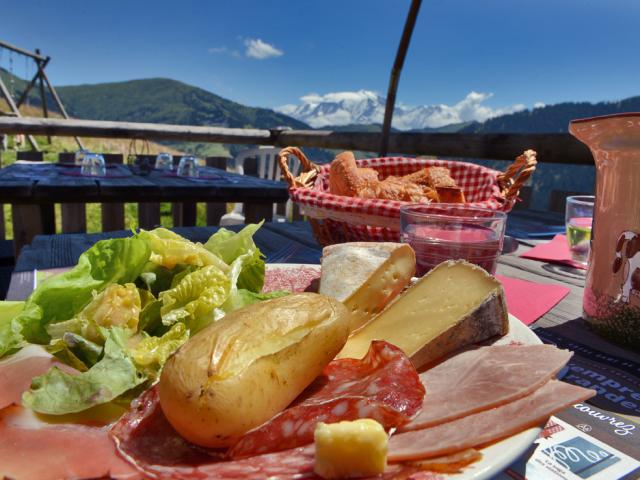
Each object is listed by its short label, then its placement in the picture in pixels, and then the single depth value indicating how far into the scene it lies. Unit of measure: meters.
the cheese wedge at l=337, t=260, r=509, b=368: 0.23
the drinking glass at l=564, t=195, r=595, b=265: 0.50
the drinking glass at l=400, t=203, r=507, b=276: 0.37
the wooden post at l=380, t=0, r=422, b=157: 0.98
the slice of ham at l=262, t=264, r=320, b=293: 0.34
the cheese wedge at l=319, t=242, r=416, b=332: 0.28
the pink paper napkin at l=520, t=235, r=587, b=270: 0.53
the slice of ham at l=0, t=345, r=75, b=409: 0.18
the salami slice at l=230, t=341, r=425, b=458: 0.16
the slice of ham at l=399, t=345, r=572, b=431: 0.18
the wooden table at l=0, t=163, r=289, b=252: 0.96
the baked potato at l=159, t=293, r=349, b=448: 0.16
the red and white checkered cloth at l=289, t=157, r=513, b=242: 0.45
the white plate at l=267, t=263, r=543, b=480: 0.15
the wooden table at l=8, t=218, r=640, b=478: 0.23
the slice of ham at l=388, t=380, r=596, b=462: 0.16
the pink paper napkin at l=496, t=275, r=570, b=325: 0.36
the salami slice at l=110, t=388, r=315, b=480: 0.15
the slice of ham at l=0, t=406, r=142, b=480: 0.14
